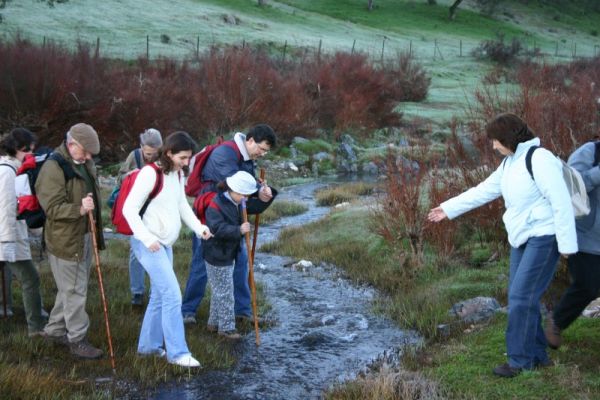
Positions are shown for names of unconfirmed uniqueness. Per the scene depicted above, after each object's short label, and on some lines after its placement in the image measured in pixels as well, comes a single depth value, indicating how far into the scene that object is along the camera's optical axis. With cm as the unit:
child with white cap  649
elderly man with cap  570
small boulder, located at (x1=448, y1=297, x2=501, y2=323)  729
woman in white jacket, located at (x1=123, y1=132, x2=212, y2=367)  559
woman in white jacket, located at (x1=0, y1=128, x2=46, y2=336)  612
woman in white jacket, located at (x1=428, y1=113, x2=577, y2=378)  509
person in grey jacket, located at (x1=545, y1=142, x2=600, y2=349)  552
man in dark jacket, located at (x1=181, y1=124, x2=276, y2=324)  668
